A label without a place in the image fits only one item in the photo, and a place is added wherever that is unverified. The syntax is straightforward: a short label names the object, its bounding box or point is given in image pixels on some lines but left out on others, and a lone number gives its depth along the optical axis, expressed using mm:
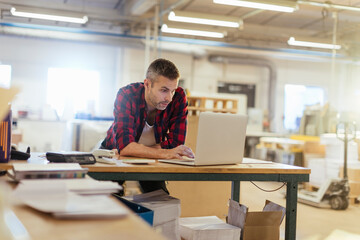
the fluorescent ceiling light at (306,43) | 9250
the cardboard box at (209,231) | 2404
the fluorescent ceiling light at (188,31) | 8562
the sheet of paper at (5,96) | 928
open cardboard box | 2438
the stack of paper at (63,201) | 958
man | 2561
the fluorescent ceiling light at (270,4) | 6321
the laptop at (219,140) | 2254
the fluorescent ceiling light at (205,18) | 7406
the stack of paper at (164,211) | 2234
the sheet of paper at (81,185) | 1139
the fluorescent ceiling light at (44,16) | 7963
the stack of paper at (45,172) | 1418
